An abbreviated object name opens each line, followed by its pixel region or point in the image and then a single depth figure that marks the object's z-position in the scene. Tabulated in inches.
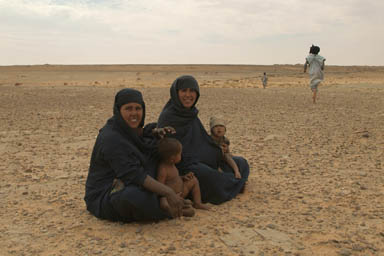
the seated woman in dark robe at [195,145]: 194.4
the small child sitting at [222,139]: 210.1
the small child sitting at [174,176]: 173.0
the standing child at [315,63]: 568.1
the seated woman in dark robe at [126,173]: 162.4
